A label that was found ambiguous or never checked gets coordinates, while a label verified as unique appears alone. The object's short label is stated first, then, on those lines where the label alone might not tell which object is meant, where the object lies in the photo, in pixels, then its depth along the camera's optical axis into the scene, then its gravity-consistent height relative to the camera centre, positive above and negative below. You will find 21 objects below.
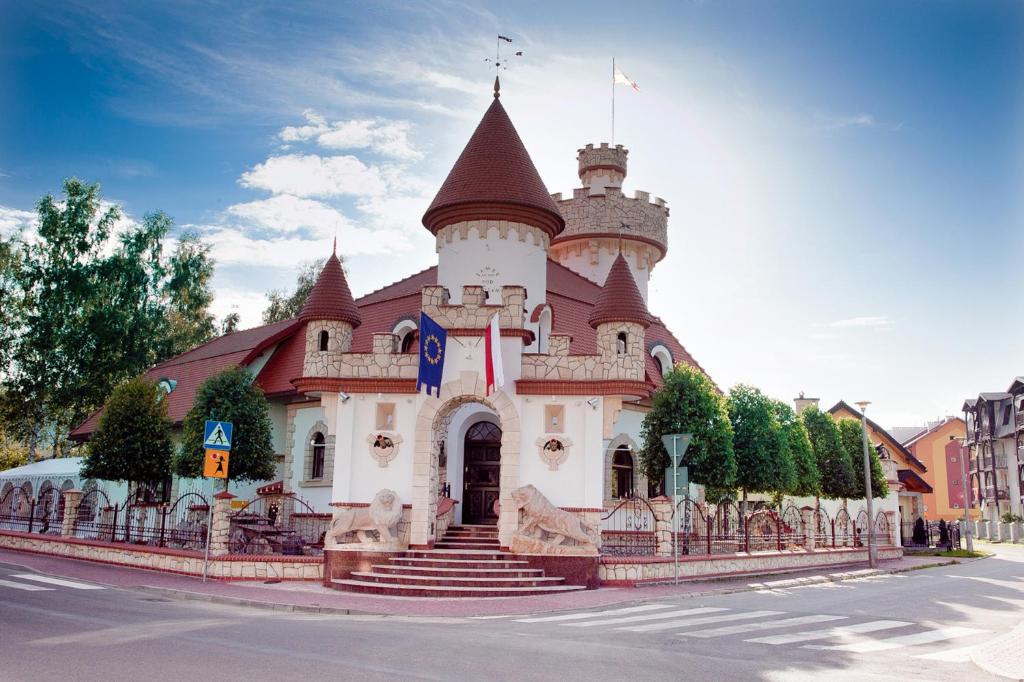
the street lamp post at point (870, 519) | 24.64 -1.27
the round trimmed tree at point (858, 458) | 34.03 +0.91
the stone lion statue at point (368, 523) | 16.52 -1.14
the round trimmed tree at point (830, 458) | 33.03 +0.83
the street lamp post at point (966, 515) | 38.19 -1.77
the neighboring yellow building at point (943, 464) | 75.31 +1.59
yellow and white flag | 29.03 +14.44
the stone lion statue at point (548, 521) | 16.33 -1.02
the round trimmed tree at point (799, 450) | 28.08 +1.01
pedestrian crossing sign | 15.52 +0.58
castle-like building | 17.17 +2.27
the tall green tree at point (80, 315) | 36.47 +6.96
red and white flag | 16.72 +2.41
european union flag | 16.88 +2.49
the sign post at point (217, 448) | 15.52 +0.34
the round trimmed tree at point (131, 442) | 24.14 +0.66
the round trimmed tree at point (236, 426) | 22.52 +1.14
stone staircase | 15.11 -2.12
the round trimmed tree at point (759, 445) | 25.05 +1.00
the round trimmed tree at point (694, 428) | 21.56 +1.27
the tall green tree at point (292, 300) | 42.28 +9.09
